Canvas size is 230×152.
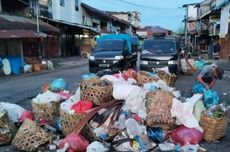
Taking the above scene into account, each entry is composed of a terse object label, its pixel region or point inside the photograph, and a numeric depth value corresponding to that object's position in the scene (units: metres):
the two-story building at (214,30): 24.00
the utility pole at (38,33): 18.35
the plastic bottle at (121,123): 4.89
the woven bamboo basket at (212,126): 4.97
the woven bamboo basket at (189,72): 14.44
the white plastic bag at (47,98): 5.65
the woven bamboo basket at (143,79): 6.29
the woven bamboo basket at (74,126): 4.88
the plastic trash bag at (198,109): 5.16
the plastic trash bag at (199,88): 6.61
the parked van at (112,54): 13.89
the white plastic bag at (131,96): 5.20
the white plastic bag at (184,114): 4.92
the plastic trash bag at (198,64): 15.91
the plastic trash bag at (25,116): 5.65
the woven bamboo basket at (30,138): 4.70
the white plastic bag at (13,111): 5.62
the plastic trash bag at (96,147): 4.53
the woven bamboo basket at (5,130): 5.01
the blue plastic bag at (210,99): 5.64
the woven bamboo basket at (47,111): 5.56
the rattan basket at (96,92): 5.23
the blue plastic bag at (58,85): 6.66
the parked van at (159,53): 12.81
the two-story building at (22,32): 15.93
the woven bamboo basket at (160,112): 4.88
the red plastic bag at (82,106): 4.99
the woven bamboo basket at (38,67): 17.03
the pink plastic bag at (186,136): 4.81
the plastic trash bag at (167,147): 4.73
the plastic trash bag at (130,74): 6.59
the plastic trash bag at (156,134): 4.92
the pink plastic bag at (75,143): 4.58
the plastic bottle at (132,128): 4.76
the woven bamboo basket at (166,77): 7.67
